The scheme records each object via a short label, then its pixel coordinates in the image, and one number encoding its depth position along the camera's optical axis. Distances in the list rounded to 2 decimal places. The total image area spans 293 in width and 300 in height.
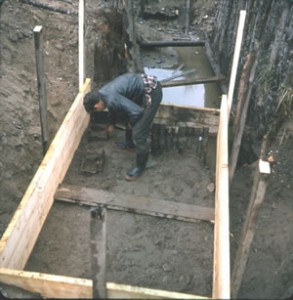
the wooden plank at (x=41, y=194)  4.26
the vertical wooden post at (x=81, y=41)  6.09
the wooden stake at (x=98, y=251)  2.99
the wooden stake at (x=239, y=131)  5.20
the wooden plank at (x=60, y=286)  3.70
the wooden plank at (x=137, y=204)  5.27
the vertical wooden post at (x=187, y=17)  12.97
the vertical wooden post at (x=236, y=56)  5.75
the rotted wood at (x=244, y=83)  5.28
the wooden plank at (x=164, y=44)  10.62
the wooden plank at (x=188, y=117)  6.62
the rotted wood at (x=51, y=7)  8.19
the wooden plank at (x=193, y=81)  9.06
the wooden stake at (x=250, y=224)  3.51
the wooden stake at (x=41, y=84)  4.88
